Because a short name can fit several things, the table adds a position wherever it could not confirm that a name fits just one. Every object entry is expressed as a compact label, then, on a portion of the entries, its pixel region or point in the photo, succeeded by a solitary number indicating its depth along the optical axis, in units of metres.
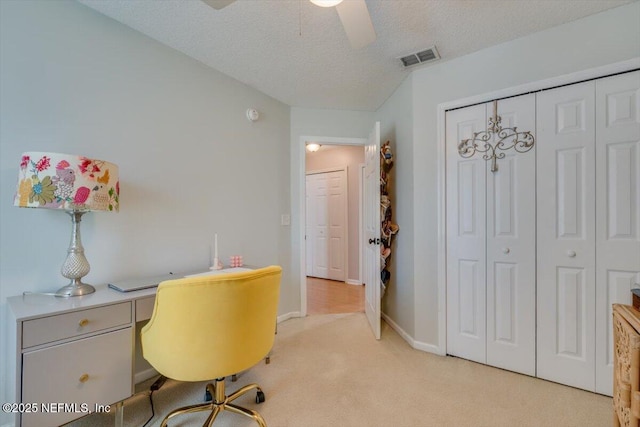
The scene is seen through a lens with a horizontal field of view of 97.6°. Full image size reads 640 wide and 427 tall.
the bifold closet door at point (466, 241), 2.15
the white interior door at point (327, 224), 5.07
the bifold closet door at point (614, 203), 1.66
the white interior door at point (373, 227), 2.58
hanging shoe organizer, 2.77
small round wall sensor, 2.71
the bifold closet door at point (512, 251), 1.97
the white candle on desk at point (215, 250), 2.18
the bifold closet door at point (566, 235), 1.79
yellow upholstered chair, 1.14
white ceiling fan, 1.23
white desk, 1.10
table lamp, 1.24
